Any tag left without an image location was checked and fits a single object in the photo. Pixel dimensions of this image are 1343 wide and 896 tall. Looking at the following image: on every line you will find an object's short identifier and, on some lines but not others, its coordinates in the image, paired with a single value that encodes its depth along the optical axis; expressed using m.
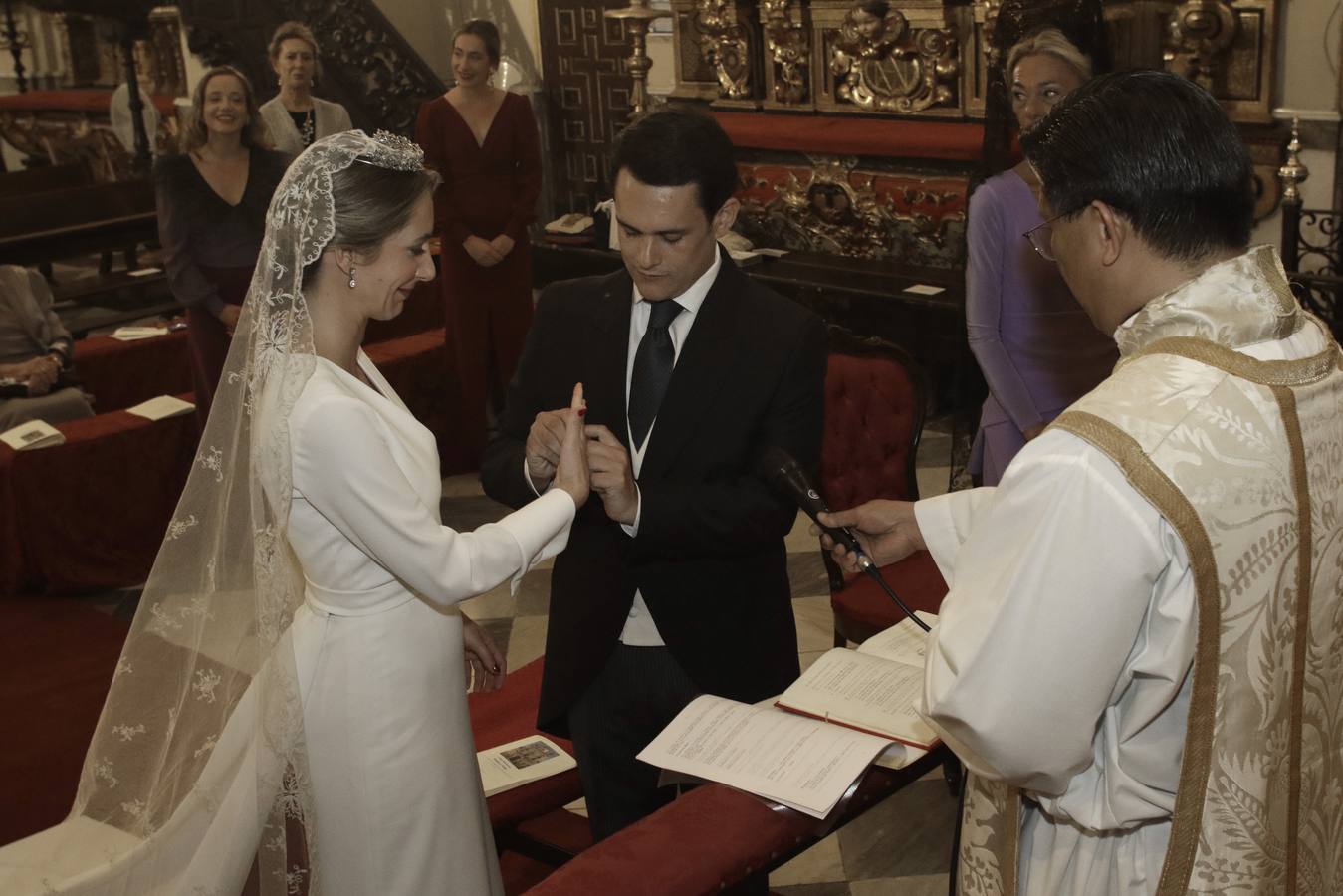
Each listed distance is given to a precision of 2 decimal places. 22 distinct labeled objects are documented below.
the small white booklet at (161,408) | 5.62
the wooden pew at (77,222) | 9.51
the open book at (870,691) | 2.21
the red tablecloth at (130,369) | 6.42
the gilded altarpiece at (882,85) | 6.33
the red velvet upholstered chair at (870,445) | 3.80
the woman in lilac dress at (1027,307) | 3.50
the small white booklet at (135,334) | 6.59
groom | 2.52
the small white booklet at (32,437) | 5.23
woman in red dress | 6.58
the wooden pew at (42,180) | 10.70
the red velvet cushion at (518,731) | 2.95
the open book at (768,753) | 2.10
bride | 2.27
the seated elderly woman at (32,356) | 5.79
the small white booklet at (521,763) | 2.98
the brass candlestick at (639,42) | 8.49
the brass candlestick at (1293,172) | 5.76
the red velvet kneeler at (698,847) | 2.05
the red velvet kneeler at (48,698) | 3.44
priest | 1.61
